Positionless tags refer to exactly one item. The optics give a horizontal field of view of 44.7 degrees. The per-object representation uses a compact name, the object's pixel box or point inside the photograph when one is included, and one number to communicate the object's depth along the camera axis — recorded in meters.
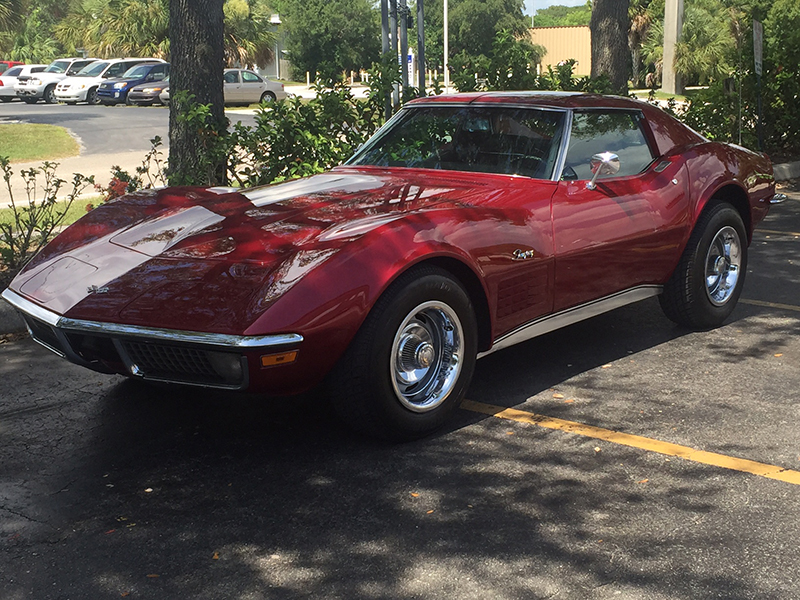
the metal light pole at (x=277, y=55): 59.66
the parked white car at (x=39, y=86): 35.41
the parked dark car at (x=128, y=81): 32.62
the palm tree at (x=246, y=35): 43.12
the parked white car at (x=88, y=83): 33.94
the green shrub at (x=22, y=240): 7.14
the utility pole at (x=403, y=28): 19.27
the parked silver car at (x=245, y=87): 33.88
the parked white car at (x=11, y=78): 37.91
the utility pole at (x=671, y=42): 37.69
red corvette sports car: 3.91
